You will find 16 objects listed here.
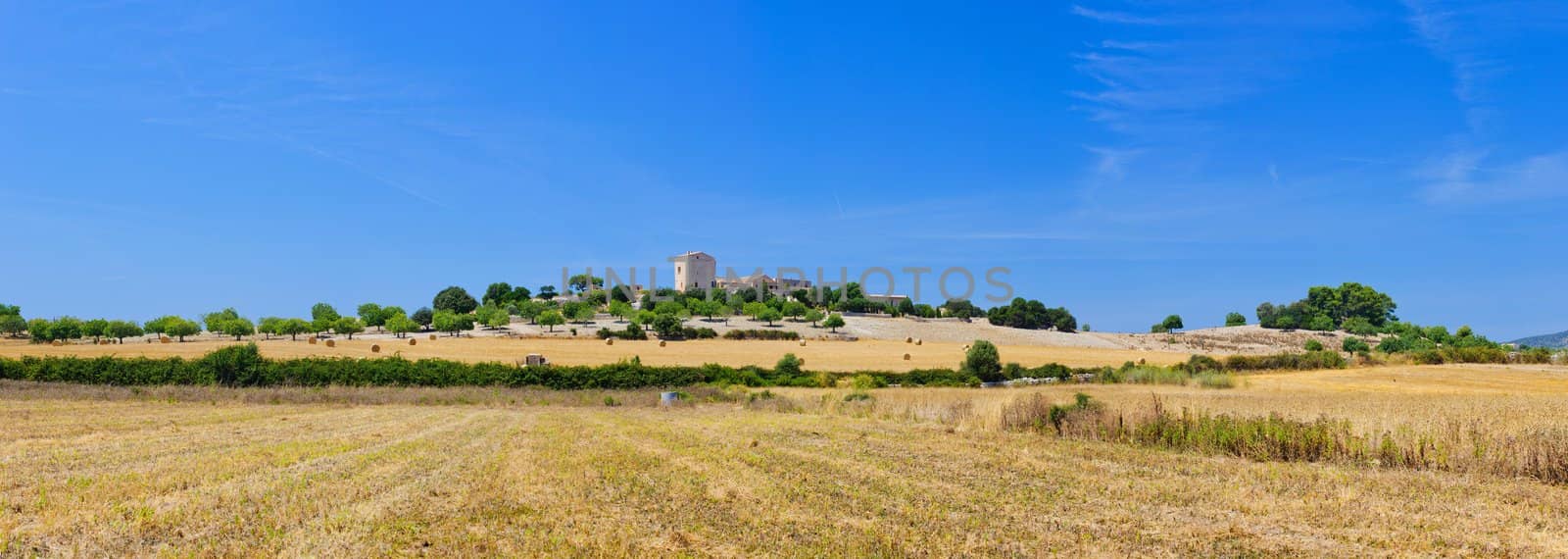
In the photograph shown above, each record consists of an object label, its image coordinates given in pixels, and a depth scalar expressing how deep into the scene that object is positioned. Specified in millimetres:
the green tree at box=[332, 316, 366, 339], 105188
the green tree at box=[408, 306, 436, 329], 121750
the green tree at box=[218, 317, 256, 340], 99000
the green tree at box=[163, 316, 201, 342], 98500
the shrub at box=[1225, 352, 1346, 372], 60469
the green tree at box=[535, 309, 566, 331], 118125
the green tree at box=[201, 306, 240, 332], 105662
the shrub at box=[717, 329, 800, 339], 102688
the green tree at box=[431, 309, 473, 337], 110750
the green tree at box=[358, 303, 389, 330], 116000
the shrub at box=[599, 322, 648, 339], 97500
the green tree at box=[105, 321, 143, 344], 94188
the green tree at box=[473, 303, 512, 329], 116062
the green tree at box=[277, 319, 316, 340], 104938
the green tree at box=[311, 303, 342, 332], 106812
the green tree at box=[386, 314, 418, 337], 105250
